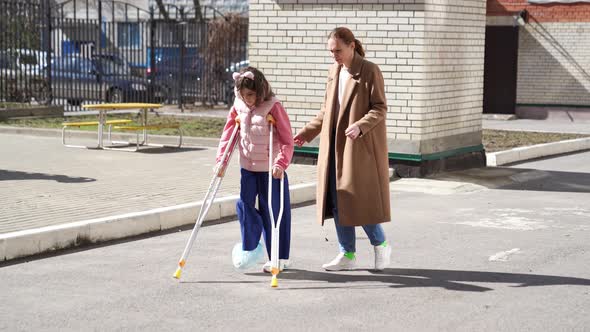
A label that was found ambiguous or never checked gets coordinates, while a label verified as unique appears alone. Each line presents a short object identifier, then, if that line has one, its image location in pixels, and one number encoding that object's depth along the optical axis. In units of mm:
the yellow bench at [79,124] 16266
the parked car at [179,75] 26891
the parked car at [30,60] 23797
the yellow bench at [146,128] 15836
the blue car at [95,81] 24922
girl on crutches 7648
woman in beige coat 7652
